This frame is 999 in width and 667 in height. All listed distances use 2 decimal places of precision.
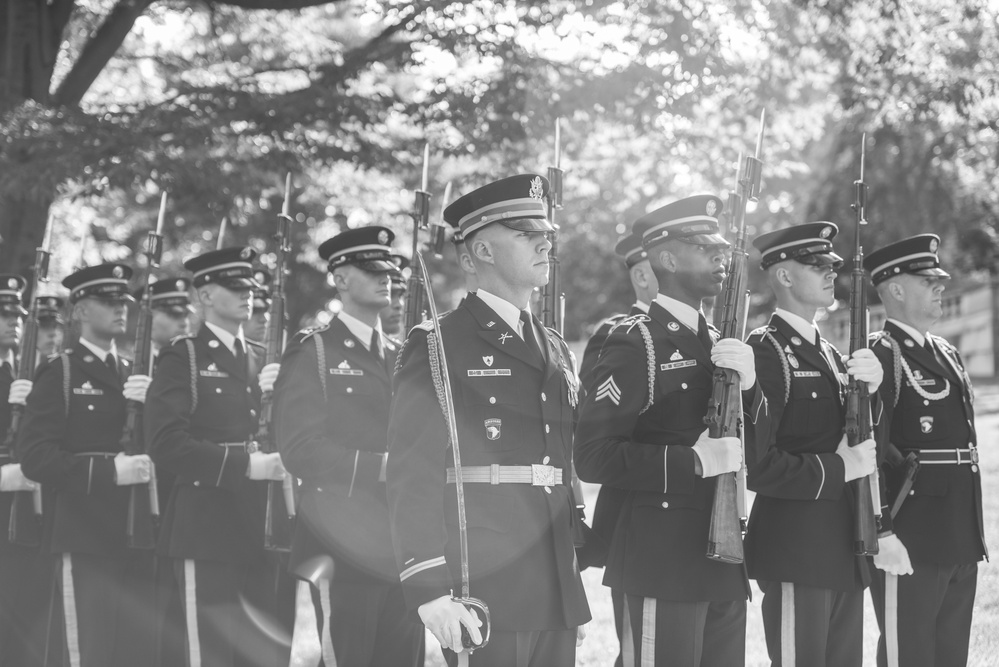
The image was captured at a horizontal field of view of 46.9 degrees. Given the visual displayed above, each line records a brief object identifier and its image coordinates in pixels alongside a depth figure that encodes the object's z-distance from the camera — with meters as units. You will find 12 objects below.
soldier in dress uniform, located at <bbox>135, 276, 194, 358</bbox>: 7.77
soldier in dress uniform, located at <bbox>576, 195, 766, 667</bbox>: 4.18
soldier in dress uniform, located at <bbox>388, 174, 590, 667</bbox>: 3.61
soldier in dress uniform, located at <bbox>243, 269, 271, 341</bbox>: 7.84
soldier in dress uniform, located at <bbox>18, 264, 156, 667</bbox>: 6.12
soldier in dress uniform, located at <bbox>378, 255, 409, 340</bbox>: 7.36
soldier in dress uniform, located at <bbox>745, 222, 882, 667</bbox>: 4.83
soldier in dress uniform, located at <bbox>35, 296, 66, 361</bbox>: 8.42
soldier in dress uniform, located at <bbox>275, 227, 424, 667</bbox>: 5.14
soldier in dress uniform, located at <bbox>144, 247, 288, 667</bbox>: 5.80
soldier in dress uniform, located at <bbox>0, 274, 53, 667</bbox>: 6.61
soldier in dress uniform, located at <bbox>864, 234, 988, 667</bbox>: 5.49
